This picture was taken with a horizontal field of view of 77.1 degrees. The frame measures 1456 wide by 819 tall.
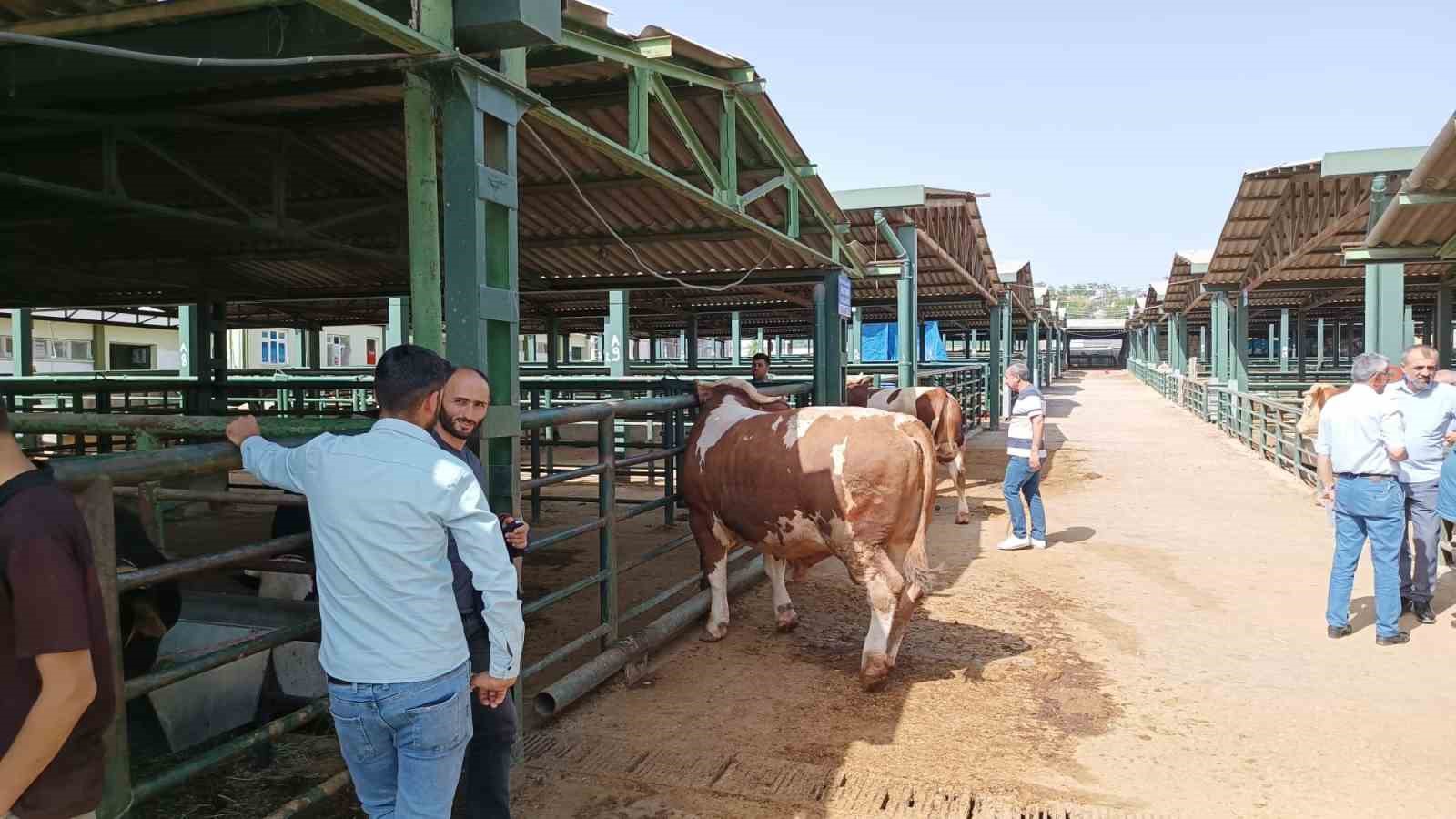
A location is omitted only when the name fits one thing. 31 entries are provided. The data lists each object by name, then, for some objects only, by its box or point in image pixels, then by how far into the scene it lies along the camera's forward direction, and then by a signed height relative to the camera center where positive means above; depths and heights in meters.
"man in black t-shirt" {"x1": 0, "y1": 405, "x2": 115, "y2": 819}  1.59 -0.46
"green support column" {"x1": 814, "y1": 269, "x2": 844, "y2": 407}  9.26 +0.30
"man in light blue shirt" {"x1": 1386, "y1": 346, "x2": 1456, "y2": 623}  5.96 -0.63
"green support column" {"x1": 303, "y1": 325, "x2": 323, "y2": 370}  21.17 +0.72
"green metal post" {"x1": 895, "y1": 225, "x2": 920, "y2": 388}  12.38 +0.83
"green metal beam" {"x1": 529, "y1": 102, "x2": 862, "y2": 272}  4.37 +1.23
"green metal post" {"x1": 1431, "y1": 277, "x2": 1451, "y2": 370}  14.99 +0.76
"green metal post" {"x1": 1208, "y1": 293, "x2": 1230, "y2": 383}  20.52 +0.77
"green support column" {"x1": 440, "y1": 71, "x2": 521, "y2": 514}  3.64 +0.50
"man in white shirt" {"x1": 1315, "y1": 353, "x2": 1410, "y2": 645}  5.37 -0.72
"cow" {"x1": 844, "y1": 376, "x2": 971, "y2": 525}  10.02 -0.52
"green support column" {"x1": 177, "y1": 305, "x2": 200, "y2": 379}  14.46 +0.67
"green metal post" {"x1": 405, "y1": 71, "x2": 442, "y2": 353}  3.65 +0.67
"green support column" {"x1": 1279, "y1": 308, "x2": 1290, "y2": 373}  28.34 +0.78
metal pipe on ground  4.28 -1.49
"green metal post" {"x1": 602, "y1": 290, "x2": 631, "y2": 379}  13.91 +0.67
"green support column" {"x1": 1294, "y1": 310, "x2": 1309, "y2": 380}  26.78 +0.74
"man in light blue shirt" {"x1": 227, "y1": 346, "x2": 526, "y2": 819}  2.27 -0.55
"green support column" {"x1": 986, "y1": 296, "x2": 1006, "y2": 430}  21.34 +0.04
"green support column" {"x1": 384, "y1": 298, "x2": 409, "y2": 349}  13.73 +0.87
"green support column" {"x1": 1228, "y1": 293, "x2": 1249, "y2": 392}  18.75 +0.52
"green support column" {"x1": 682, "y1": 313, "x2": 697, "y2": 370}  21.32 +0.73
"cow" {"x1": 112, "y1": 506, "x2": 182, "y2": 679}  3.07 -0.77
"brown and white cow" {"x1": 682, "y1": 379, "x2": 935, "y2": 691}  4.99 -0.73
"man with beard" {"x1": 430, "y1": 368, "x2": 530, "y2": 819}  2.75 -0.89
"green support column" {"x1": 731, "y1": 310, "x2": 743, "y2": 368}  25.24 +0.74
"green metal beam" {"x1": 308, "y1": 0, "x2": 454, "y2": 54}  2.94 +1.22
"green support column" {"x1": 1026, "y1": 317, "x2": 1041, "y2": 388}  29.81 +0.82
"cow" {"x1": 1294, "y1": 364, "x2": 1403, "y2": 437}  10.26 -0.43
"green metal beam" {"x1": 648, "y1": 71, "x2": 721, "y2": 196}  5.93 +1.69
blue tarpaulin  31.94 +1.04
